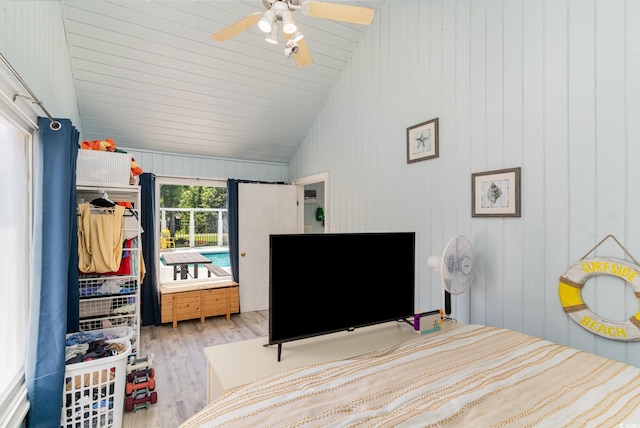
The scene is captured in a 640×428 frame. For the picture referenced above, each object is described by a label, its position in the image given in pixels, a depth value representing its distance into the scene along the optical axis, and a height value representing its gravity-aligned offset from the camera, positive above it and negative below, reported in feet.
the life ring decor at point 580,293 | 4.64 -1.41
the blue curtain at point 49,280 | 5.03 -1.17
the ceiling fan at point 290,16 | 5.04 +3.36
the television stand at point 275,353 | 3.91 -2.05
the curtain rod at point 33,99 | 3.71 +1.56
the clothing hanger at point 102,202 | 8.46 +0.20
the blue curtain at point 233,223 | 14.25 -0.64
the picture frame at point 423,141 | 7.75 +1.75
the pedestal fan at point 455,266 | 5.87 -1.11
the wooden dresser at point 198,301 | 12.66 -3.86
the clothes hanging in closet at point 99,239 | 7.93 -0.78
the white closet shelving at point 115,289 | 8.52 -2.23
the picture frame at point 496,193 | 6.14 +0.33
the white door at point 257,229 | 14.42 -0.94
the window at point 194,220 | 17.52 -0.70
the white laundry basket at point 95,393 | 5.80 -3.59
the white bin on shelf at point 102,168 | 8.19 +1.11
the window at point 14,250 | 4.65 -0.67
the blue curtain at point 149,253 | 12.55 -1.78
